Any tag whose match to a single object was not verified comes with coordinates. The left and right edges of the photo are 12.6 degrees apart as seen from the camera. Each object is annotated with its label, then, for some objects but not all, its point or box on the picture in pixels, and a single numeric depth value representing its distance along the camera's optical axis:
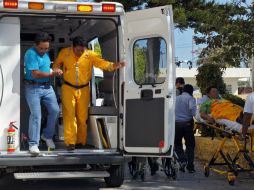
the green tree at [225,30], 22.98
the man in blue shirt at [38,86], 15.93
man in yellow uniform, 16.53
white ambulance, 15.43
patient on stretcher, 18.70
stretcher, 18.28
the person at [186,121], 20.81
